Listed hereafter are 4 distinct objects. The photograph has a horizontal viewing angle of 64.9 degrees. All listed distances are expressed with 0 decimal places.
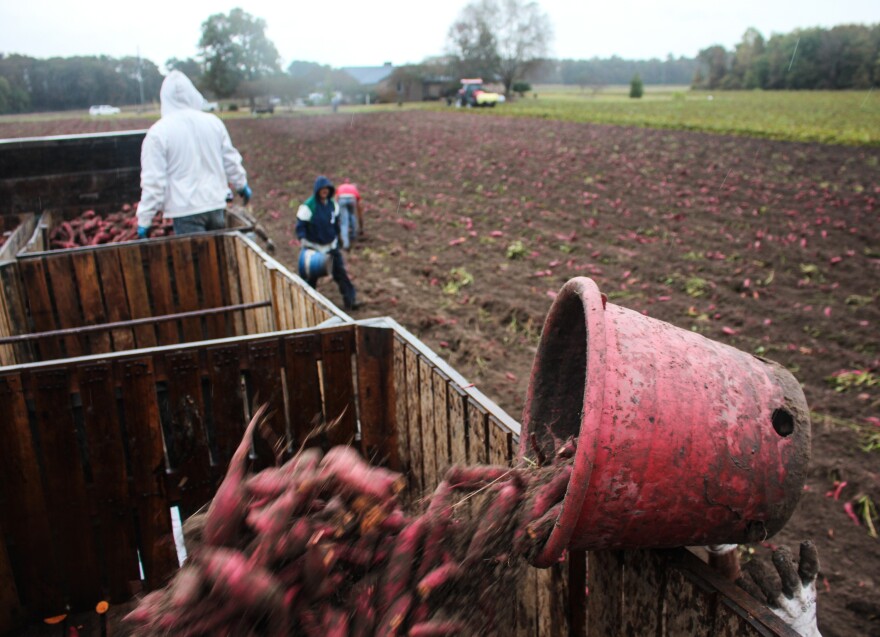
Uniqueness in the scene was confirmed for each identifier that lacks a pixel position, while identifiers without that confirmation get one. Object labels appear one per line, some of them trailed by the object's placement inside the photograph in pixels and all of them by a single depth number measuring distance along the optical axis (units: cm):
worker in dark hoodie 850
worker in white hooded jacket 693
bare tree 10212
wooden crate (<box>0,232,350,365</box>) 577
